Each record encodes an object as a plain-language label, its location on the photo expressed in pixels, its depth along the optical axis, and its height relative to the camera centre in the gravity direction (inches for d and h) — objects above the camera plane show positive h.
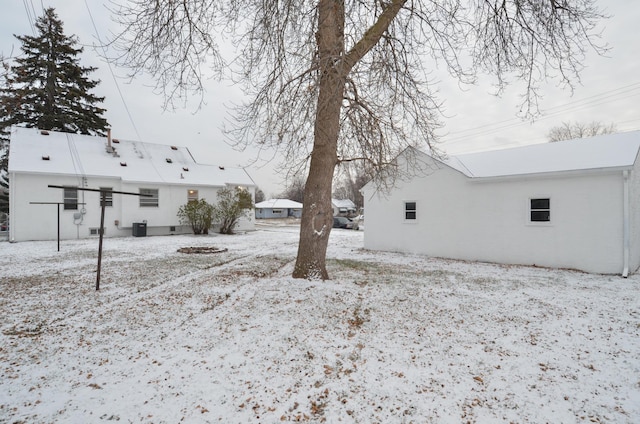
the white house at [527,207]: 336.2 +10.6
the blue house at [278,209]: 2025.1 +42.9
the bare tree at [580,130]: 1413.6 +415.1
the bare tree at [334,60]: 234.2 +131.2
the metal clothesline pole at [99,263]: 235.3 -37.9
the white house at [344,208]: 1874.5 +43.9
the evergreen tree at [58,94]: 839.7 +372.8
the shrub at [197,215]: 732.0 +0.0
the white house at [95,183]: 590.6 +72.0
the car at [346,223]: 1085.3 -29.9
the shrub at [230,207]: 781.3 +21.1
